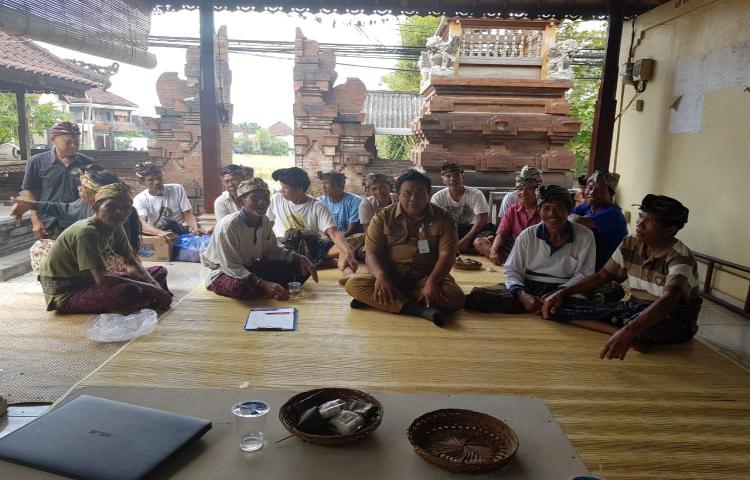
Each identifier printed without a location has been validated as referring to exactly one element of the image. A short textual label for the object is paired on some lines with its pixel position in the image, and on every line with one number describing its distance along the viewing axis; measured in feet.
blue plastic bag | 17.63
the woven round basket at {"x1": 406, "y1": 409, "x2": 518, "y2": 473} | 4.35
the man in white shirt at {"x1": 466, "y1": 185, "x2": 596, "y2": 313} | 11.67
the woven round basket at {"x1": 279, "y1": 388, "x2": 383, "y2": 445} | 4.67
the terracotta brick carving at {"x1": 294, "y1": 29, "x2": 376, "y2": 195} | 24.50
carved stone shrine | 23.13
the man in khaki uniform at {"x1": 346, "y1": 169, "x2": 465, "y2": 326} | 11.69
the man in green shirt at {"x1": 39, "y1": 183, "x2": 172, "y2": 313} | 11.13
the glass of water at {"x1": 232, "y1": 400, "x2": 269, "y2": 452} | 4.66
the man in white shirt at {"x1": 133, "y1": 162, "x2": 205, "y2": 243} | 17.57
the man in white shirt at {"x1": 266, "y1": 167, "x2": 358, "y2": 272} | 15.28
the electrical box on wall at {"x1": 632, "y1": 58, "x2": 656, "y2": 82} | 18.38
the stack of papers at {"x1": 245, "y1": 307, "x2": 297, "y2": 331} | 10.62
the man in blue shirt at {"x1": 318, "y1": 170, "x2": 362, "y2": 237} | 17.38
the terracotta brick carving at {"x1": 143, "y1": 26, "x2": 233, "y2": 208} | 25.66
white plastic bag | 10.11
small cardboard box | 17.33
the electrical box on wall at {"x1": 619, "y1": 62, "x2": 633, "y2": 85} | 19.27
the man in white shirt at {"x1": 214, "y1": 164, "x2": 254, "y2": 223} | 16.63
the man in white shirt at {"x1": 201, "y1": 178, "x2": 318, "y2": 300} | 12.44
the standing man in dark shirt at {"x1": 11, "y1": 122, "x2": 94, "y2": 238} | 14.37
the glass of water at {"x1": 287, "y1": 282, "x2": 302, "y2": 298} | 12.76
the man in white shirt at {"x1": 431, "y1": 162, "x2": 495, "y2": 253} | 18.15
